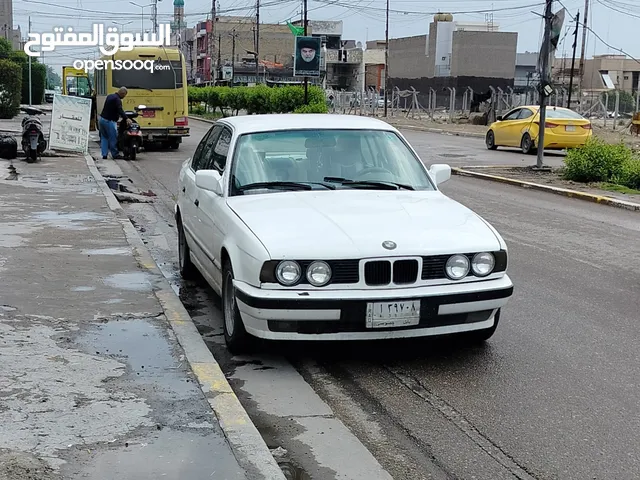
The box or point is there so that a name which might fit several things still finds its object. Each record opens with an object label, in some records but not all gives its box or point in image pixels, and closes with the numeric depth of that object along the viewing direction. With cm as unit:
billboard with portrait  3466
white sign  2086
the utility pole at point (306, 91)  3777
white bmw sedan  545
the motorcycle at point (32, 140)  1911
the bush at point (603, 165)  1694
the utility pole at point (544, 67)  1914
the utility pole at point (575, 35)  5280
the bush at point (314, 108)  3781
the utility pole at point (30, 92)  5391
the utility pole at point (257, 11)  7050
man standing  2088
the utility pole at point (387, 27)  6421
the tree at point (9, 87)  3390
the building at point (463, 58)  8950
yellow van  2439
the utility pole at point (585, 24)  5746
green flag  4708
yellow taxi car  2486
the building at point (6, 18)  7029
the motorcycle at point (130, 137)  2205
